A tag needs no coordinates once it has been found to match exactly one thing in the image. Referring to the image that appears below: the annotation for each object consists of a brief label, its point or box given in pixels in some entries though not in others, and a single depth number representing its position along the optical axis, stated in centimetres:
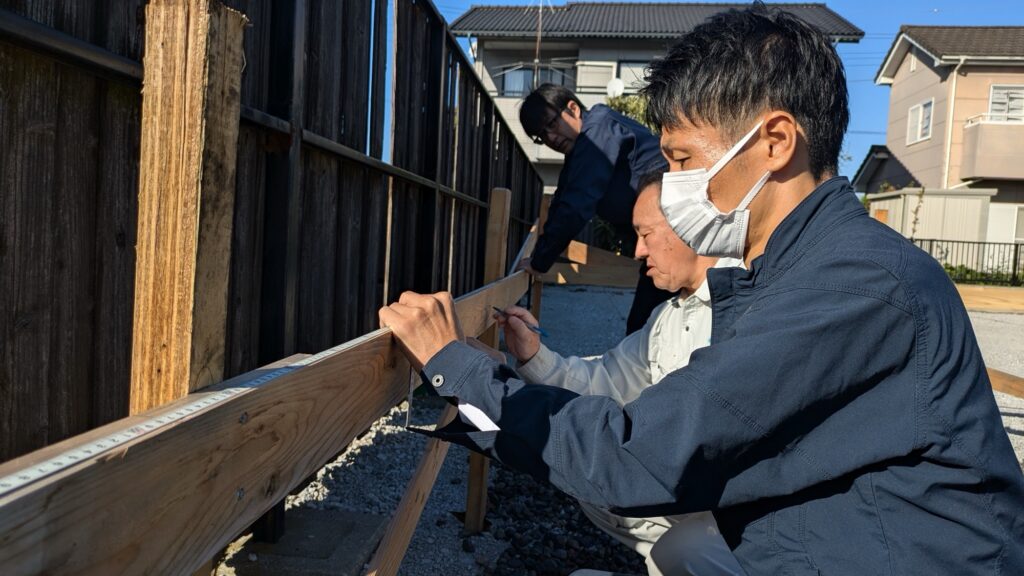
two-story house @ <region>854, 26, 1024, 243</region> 2247
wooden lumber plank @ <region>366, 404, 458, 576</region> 203
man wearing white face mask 122
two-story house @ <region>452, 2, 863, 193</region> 2375
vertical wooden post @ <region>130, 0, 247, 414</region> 95
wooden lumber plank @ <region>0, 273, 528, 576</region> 64
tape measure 63
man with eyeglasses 434
